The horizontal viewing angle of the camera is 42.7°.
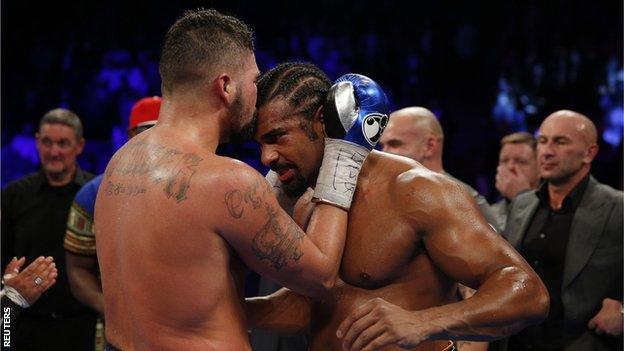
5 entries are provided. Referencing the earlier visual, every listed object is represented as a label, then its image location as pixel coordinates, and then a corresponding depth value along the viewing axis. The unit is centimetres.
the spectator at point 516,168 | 427
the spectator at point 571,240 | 318
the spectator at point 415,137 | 371
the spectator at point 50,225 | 341
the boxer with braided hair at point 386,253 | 155
